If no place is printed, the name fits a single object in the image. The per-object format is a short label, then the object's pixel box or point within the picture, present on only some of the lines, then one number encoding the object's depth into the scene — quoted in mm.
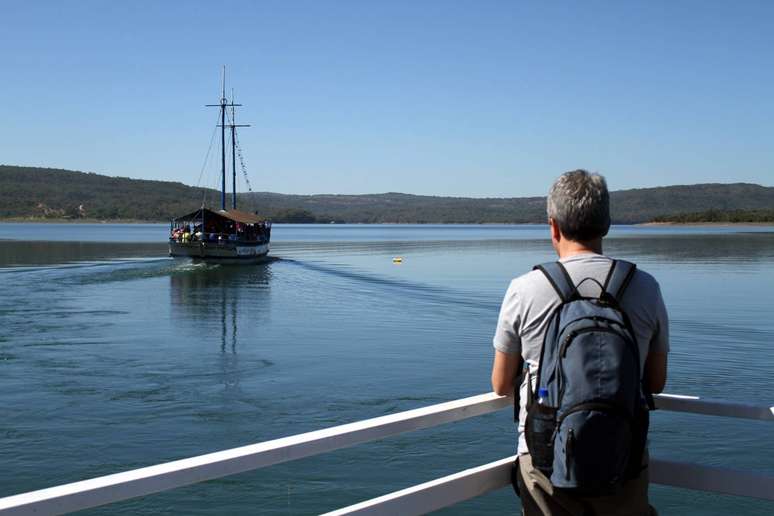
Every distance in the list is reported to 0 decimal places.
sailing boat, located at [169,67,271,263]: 51375
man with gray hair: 2902
